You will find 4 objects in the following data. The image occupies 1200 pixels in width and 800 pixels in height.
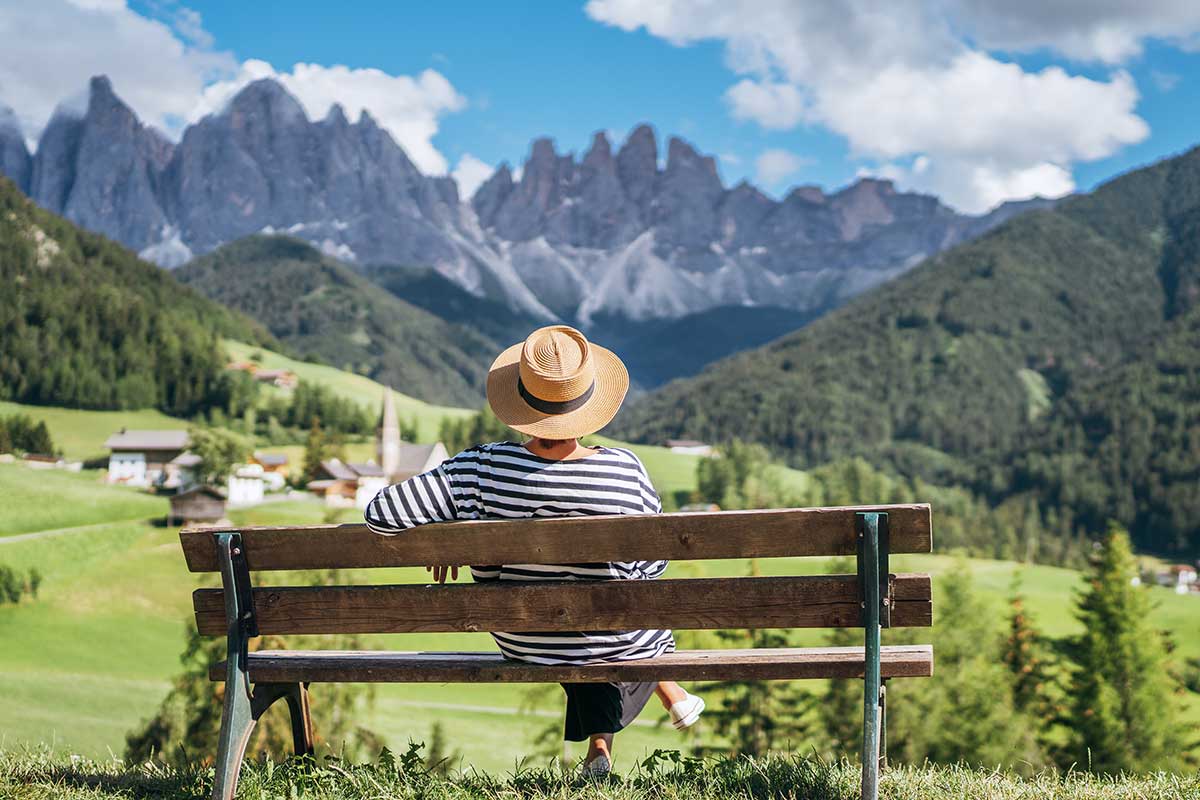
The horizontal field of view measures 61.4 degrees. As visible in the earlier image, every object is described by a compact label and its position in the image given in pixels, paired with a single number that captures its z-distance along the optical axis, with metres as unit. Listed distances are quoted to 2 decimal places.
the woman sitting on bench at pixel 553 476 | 5.31
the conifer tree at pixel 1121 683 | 43.72
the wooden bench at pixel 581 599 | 4.68
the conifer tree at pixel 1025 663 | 51.16
